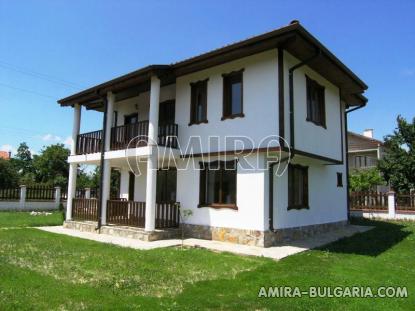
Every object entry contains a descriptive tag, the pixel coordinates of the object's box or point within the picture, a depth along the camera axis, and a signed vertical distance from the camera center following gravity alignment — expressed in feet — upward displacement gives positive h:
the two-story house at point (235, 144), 32.86 +5.07
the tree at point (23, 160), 167.94 +14.14
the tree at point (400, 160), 69.82 +7.07
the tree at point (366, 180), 80.07 +3.28
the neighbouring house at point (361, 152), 116.26 +14.04
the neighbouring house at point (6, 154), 197.51 +19.73
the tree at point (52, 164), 136.15 +9.73
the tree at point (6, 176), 102.06 +3.78
